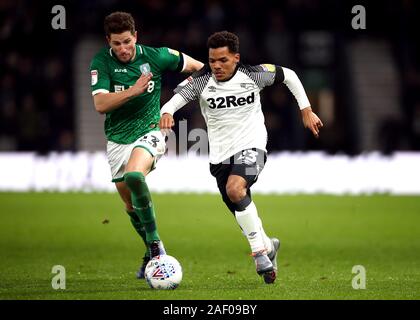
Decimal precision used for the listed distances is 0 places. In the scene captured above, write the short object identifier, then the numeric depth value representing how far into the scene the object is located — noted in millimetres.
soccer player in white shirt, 16344
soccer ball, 15441
